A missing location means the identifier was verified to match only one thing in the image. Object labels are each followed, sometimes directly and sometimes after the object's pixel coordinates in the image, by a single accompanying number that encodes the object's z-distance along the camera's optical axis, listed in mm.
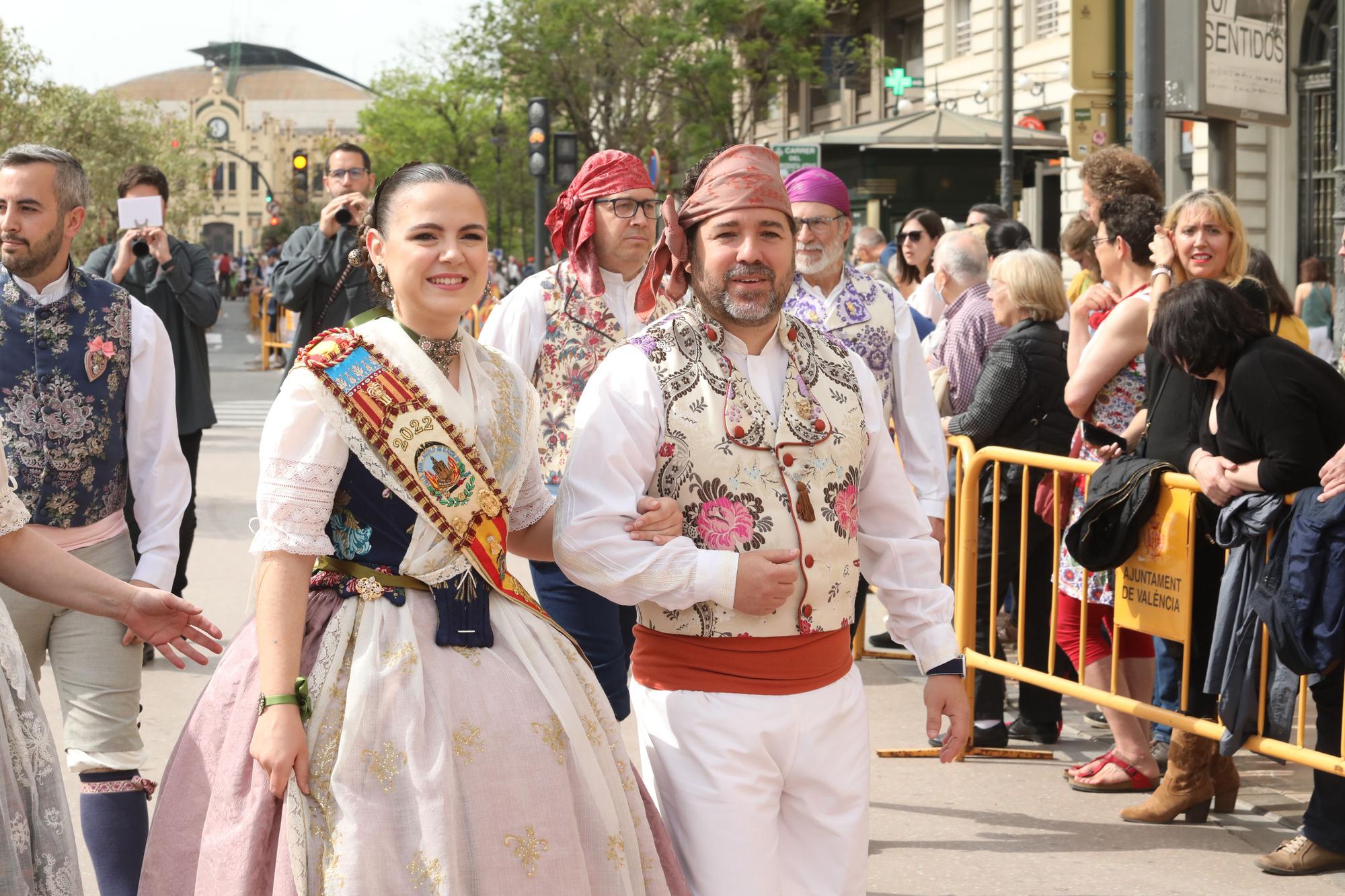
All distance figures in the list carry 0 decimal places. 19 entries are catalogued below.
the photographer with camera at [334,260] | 6949
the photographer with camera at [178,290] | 6723
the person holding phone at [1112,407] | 5539
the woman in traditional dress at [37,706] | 2684
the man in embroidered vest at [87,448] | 3887
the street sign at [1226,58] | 6582
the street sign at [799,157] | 16750
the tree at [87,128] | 30594
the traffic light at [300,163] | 24802
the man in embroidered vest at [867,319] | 5461
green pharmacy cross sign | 25797
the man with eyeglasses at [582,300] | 5062
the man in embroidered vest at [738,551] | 3080
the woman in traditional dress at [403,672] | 2762
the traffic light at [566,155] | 20266
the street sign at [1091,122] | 8078
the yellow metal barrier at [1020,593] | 5070
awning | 19125
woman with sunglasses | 10203
